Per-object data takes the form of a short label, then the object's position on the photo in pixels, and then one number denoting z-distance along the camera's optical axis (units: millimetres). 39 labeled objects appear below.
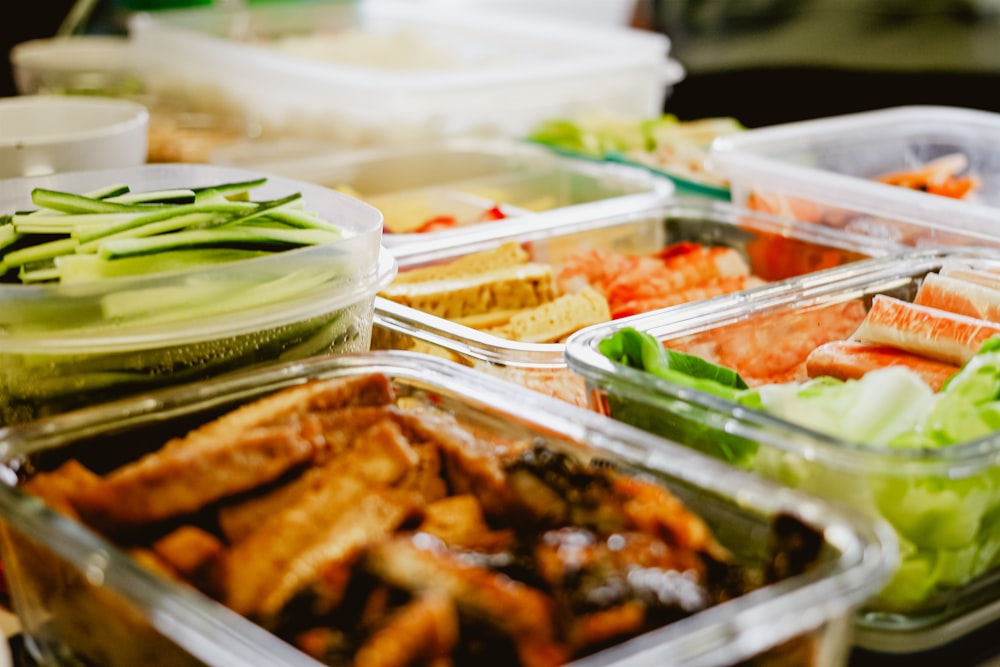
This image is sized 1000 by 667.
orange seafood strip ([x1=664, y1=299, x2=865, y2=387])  735
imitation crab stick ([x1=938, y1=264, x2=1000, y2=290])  765
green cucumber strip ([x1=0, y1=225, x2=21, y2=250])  682
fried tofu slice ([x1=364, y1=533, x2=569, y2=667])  556
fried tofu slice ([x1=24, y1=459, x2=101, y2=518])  595
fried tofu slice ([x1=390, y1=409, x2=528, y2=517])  617
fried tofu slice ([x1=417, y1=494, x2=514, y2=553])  602
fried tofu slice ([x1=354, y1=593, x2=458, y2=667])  550
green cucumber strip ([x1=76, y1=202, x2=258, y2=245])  674
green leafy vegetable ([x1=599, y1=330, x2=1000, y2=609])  611
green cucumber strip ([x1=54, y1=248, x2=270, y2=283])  661
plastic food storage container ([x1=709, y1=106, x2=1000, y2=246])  872
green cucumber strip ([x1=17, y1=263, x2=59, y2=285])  663
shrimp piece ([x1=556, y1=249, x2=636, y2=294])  866
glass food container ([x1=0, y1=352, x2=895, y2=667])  547
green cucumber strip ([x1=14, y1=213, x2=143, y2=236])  682
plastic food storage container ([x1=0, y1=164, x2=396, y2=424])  649
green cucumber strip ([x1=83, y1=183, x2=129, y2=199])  718
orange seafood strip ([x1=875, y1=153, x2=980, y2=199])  942
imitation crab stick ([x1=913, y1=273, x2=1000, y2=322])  737
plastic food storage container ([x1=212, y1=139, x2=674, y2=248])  970
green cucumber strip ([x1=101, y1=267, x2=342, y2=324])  652
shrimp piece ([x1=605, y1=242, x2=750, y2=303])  853
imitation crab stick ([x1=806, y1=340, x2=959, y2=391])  694
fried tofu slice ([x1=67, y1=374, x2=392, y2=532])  597
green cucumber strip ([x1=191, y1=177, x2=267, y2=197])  726
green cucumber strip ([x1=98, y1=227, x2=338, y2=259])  662
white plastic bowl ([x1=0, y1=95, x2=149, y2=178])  785
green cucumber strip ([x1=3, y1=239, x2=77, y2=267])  673
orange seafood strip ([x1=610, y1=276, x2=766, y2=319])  828
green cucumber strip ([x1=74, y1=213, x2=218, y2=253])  671
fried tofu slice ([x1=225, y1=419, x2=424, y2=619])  575
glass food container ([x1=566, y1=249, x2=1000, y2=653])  606
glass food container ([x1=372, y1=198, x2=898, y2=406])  766
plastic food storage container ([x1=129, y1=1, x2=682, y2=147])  1086
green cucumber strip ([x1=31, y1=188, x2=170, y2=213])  691
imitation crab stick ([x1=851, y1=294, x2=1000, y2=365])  698
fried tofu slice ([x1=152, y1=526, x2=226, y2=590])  585
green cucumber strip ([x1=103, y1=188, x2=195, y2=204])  708
